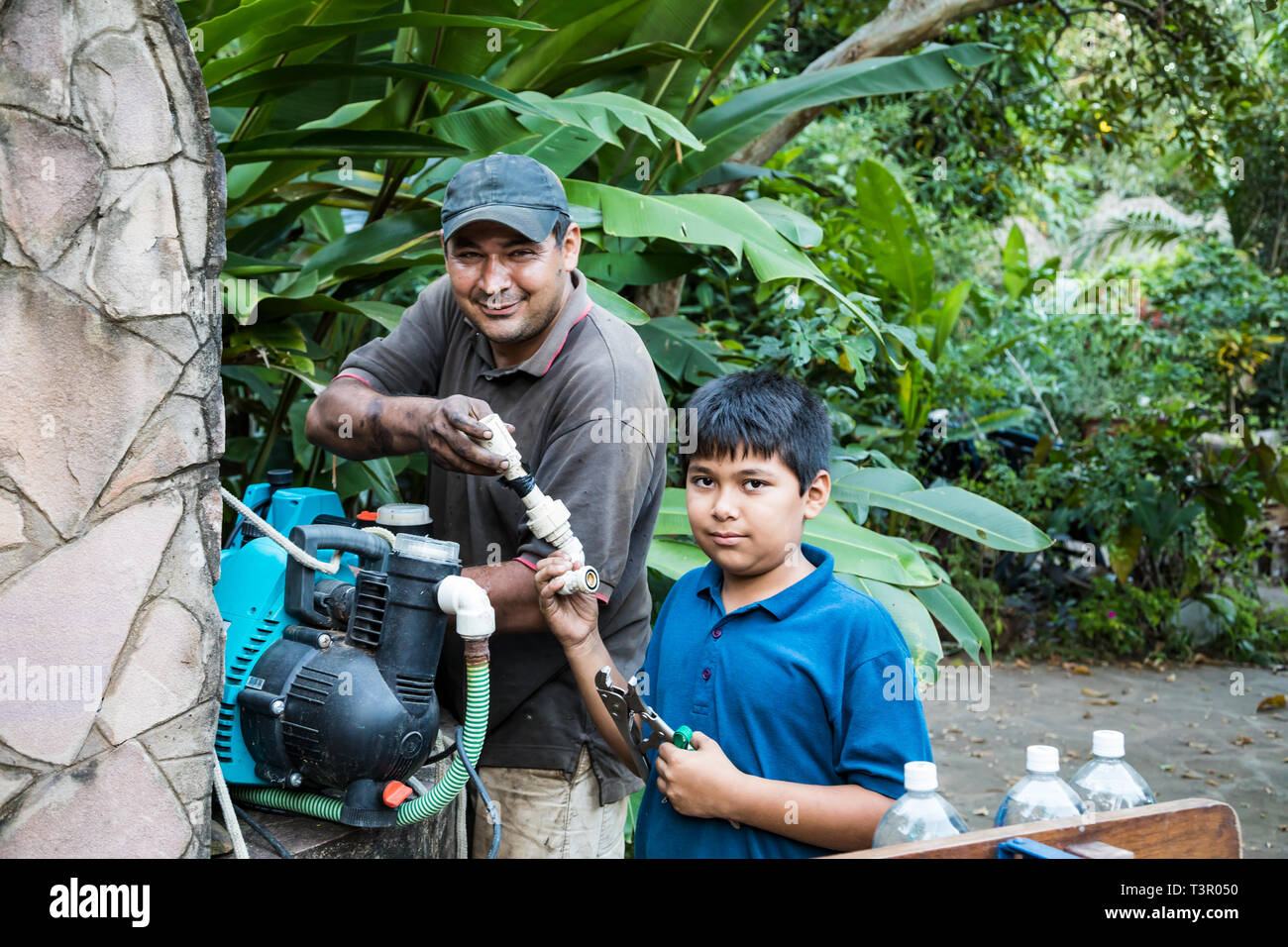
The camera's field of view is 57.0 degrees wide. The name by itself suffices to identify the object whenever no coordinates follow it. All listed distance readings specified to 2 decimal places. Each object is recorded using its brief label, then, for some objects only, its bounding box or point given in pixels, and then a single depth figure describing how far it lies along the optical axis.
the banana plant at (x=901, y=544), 3.21
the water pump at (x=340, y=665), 1.87
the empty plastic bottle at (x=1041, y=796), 1.34
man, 2.00
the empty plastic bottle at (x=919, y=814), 1.34
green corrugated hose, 1.85
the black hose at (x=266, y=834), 1.97
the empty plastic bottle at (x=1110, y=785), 1.44
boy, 1.61
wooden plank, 1.19
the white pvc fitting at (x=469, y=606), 1.80
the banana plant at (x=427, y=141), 2.79
